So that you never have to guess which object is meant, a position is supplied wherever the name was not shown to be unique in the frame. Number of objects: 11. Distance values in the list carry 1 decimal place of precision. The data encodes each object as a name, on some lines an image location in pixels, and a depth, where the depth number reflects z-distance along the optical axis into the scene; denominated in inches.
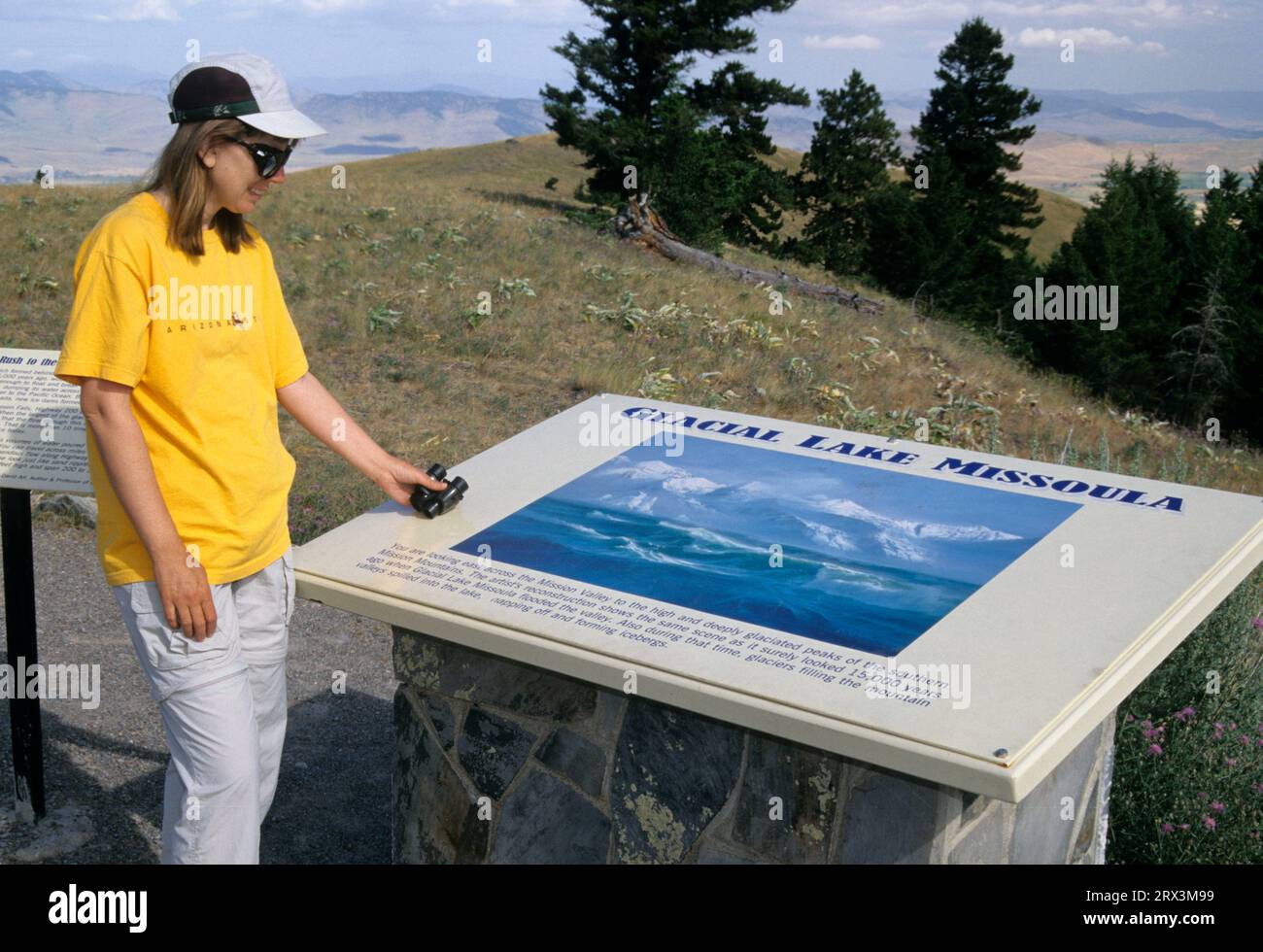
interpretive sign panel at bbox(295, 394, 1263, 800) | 95.5
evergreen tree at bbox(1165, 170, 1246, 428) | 1263.5
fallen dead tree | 717.9
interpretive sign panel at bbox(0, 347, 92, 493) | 140.8
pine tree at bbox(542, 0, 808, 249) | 1217.4
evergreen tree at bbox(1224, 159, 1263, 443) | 1328.7
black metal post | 149.6
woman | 99.5
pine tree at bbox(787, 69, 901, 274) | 1551.4
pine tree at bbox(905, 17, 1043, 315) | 1653.5
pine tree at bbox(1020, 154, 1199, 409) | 1465.3
